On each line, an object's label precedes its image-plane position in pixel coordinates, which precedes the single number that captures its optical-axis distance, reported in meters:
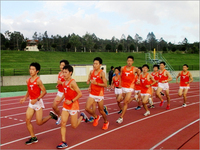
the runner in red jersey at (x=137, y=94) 10.90
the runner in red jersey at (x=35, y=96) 5.97
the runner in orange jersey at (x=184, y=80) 11.61
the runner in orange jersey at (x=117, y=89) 10.08
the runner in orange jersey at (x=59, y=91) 7.75
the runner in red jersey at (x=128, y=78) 8.22
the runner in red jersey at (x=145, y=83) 9.68
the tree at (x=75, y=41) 78.81
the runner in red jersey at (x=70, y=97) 5.72
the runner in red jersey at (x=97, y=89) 7.16
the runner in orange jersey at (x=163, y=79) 11.21
